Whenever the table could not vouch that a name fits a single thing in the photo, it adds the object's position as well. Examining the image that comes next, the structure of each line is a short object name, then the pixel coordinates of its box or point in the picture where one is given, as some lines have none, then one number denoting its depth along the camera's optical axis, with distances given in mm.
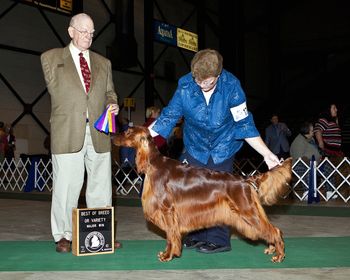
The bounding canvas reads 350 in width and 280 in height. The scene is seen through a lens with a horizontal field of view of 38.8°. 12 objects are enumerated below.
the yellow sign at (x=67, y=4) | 12349
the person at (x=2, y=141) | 9658
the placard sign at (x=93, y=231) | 3434
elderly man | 3504
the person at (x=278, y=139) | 9453
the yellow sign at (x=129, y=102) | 13445
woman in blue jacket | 3385
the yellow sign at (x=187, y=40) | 15344
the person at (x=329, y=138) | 7219
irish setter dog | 3119
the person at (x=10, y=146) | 10320
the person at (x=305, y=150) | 7590
